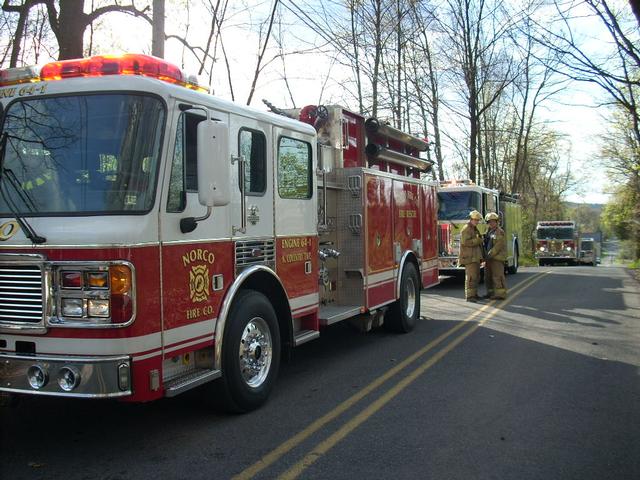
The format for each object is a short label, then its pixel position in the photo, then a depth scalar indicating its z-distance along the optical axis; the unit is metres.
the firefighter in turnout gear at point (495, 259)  13.10
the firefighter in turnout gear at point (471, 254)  12.97
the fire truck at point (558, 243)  37.75
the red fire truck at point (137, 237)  4.00
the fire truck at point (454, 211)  16.50
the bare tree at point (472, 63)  27.99
